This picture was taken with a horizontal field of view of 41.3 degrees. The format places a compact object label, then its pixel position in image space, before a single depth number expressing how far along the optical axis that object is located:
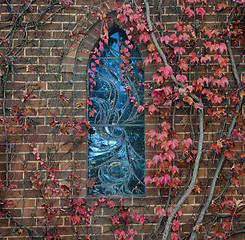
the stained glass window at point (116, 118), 3.94
